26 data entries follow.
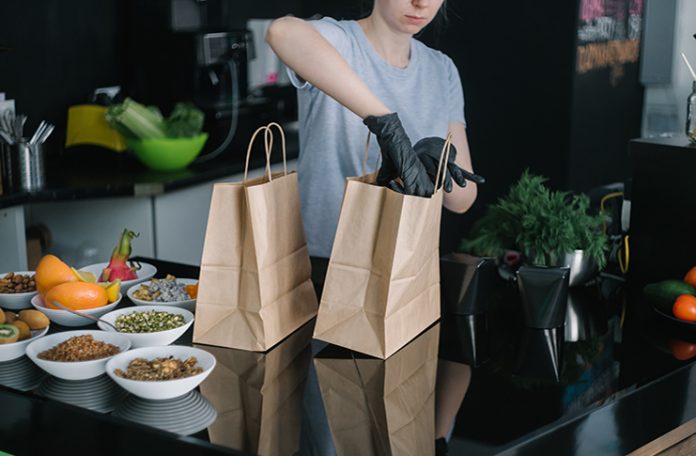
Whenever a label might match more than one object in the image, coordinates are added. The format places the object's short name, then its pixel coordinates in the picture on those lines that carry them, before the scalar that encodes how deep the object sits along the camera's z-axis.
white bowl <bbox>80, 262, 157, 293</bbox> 1.82
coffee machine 3.58
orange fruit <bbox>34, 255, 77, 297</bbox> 1.66
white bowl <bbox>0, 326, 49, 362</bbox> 1.48
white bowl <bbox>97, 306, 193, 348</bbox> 1.50
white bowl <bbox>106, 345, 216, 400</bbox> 1.31
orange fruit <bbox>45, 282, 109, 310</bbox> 1.61
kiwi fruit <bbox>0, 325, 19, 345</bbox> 1.49
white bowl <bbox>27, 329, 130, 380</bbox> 1.38
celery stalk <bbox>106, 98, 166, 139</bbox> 3.34
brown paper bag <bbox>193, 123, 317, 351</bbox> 1.52
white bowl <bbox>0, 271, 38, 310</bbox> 1.72
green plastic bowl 3.35
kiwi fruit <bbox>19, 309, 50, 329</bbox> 1.57
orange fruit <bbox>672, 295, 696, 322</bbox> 1.74
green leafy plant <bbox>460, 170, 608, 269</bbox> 1.87
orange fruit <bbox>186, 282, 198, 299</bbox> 1.74
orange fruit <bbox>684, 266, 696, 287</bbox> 1.81
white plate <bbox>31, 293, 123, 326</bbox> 1.61
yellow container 3.45
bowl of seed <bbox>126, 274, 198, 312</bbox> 1.70
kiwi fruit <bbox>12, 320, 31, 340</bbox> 1.52
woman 1.88
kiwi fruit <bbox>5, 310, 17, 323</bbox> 1.57
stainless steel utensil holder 3.03
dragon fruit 1.83
